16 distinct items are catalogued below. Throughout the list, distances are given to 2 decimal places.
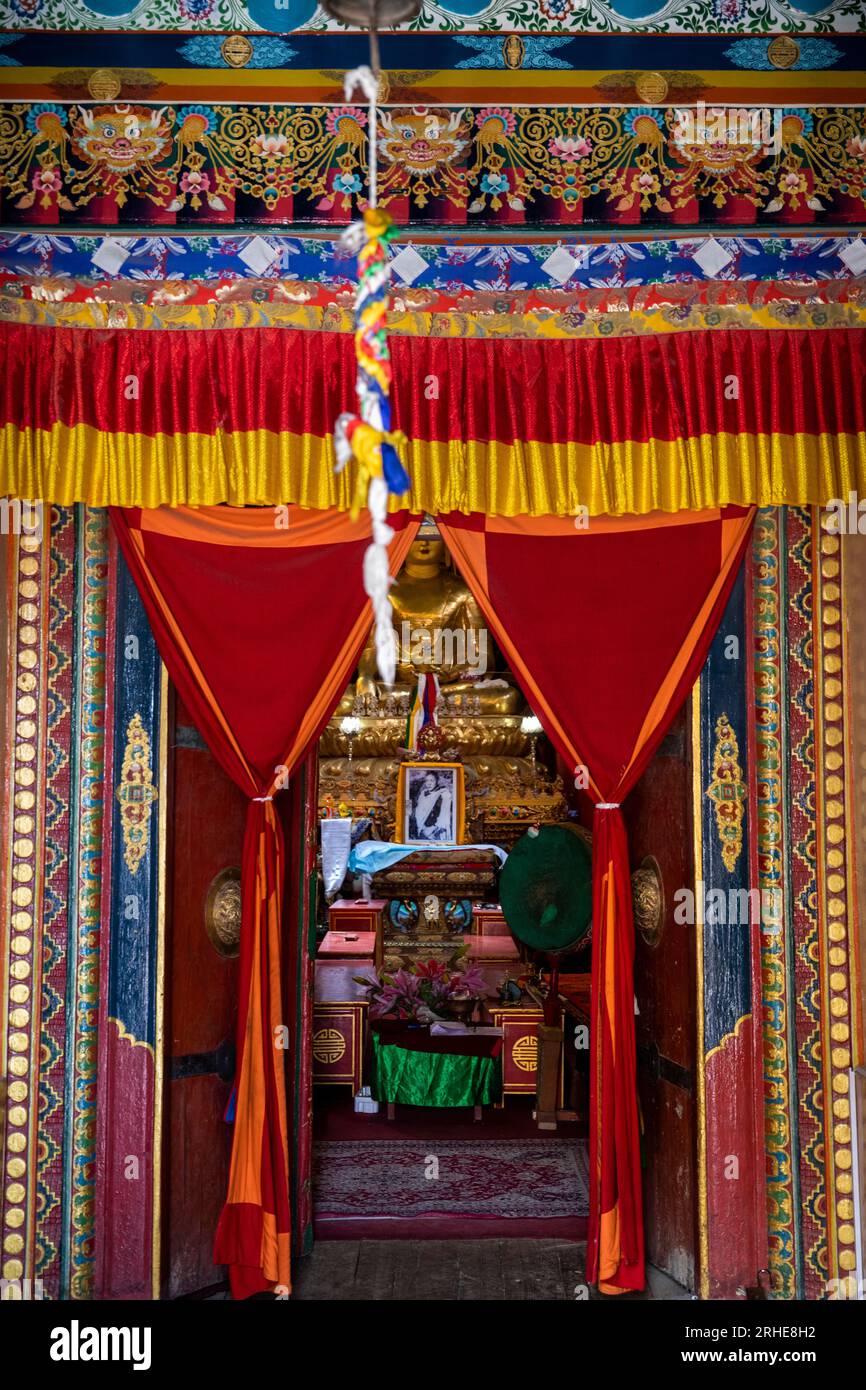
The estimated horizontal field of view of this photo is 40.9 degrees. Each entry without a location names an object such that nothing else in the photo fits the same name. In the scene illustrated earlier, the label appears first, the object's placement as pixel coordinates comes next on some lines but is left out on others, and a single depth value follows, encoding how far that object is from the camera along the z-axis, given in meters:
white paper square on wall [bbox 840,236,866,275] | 3.80
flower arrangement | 6.00
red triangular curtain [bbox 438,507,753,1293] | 3.88
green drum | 5.19
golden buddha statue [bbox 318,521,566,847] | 10.27
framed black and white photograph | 10.02
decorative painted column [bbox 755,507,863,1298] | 3.83
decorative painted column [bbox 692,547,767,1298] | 3.80
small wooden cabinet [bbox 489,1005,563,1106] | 5.62
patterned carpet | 4.75
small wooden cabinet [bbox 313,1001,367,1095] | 5.94
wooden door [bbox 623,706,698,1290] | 3.88
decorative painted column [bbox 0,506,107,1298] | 3.75
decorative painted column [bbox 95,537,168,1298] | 3.75
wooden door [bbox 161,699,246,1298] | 3.86
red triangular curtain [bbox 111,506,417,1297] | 3.80
